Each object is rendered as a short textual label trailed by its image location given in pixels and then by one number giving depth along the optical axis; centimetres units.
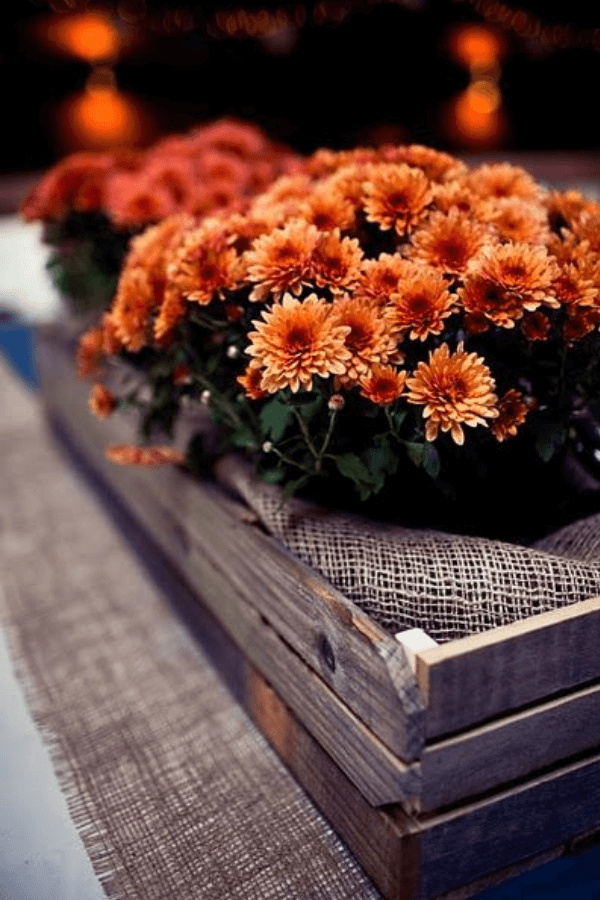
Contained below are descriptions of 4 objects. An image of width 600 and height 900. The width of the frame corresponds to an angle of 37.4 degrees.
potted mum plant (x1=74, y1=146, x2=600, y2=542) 89
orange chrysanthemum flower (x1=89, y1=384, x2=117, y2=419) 126
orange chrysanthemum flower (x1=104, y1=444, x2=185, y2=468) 121
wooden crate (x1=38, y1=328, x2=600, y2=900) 81
